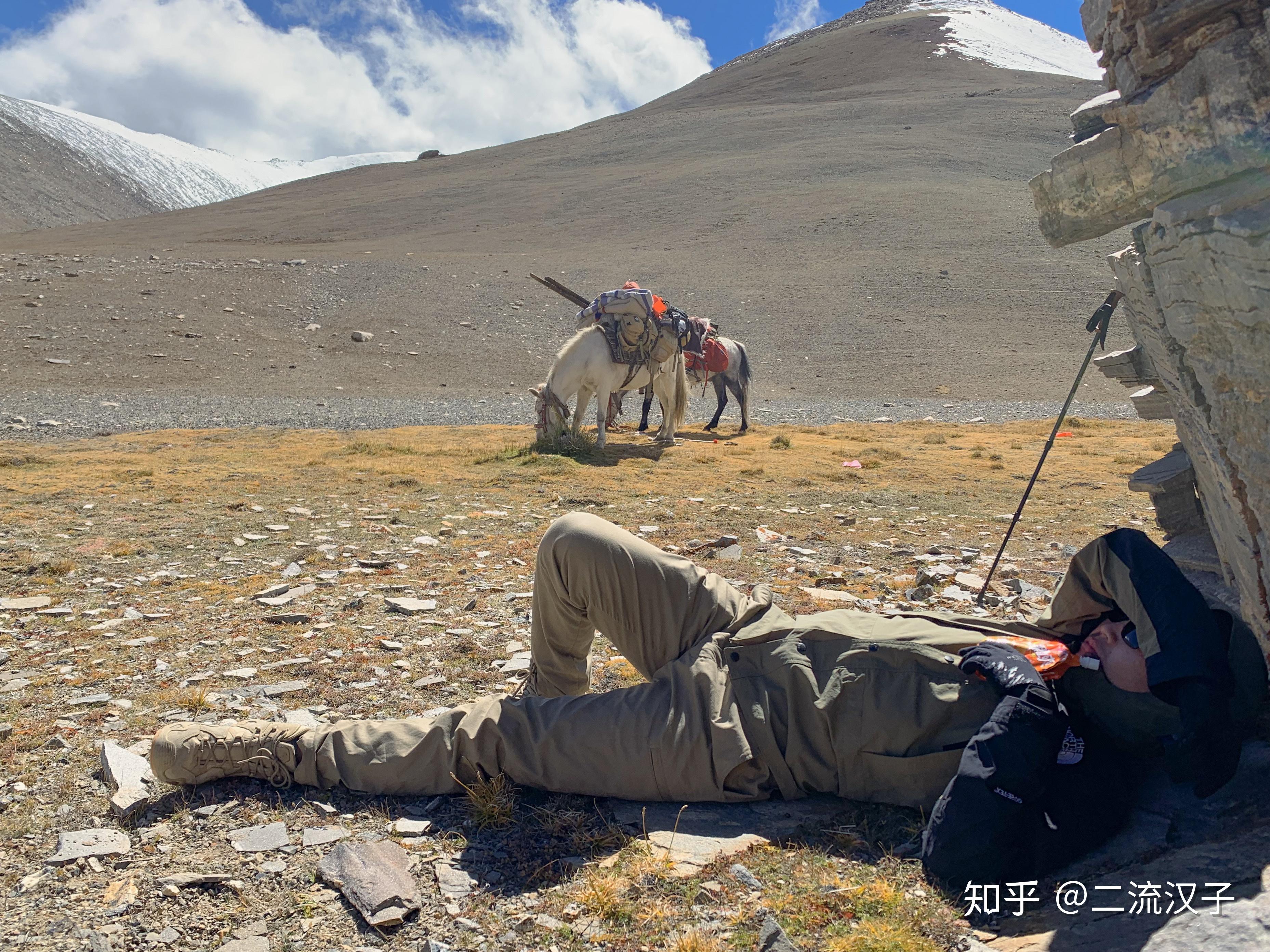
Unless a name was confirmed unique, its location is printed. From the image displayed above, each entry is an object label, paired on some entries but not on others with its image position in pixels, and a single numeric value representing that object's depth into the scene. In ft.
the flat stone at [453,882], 8.46
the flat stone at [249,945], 7.54
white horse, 37.78
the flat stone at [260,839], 8.95
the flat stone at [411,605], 16.56
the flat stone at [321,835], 9.10
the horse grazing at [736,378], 51.34
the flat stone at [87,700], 11.91
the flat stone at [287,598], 16.61
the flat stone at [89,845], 8.60
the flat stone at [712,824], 9.02
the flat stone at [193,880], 8.27
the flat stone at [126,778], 9.39
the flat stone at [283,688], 12.73
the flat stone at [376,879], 8.03
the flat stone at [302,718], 11.85
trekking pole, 14.19
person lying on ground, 9.14
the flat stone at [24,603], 15.56
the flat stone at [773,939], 7.52
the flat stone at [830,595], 17.33
